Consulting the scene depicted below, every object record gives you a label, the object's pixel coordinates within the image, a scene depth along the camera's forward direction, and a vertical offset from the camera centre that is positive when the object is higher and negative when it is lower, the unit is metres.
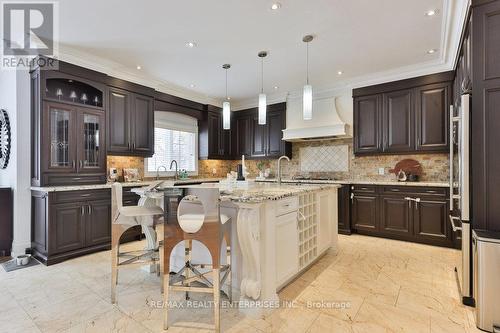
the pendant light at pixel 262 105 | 3.48 +0.82
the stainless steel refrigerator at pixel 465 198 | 2.19 -0.27
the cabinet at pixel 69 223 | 3.24 -0.73
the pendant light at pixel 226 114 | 3.71 +0.75
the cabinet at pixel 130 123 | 4.11 +0.73
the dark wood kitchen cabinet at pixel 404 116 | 4.02 +0.83
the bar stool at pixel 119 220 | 2.30 -0.47
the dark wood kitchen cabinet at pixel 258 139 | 6.00 +0.65
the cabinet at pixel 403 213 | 3.84 -0.74
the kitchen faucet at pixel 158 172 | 5.19 -0.09
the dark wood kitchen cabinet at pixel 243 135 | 6.24 +0.78
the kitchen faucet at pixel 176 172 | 5.38 -0.10
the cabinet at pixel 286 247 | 2.35 -0.76
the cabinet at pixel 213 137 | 5.94 +0.70
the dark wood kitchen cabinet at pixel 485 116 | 2.13 +0.41
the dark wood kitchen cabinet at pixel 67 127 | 3.35 +0.56
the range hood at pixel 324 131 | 4.82 +0.69
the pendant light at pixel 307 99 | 3.11 +0.81
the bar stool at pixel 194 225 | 1.88 -0.43
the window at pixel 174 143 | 5.27 +0.51
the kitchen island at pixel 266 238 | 2.09 -0.64
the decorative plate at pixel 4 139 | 3.62 +0.41
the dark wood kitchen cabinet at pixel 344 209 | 4.59 -0.74
